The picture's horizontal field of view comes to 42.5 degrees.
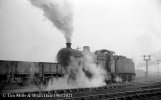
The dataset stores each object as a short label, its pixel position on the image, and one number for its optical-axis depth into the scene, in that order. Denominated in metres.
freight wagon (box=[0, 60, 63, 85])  14.52
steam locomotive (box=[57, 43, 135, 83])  20.08
